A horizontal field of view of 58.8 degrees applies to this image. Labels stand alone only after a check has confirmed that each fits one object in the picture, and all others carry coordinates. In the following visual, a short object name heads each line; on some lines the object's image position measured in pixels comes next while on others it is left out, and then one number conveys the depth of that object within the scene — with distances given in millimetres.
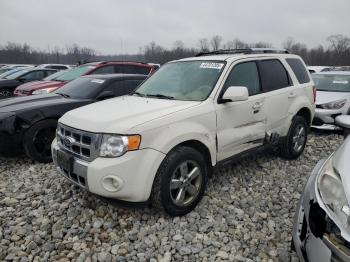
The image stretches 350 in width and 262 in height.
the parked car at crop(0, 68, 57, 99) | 11406
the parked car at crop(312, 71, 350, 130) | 6785
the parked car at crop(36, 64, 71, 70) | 22359
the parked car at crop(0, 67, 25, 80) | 13411
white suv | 2930
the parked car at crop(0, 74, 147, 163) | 4738
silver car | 1842
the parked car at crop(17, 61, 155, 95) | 8250
